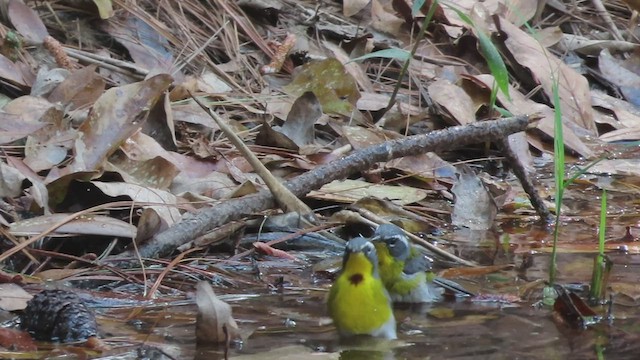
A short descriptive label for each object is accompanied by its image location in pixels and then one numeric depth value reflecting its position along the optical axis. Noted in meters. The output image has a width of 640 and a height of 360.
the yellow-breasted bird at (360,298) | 6.36
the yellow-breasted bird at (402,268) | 7.41
